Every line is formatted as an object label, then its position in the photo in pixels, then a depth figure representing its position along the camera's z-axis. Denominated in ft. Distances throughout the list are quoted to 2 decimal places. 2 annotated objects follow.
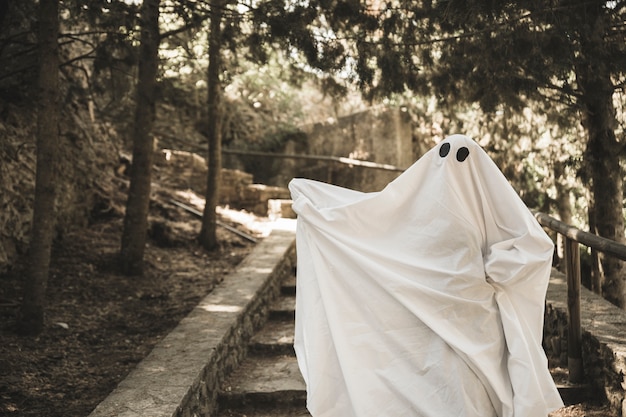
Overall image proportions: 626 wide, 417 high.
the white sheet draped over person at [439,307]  10.32
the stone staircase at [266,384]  14.26
